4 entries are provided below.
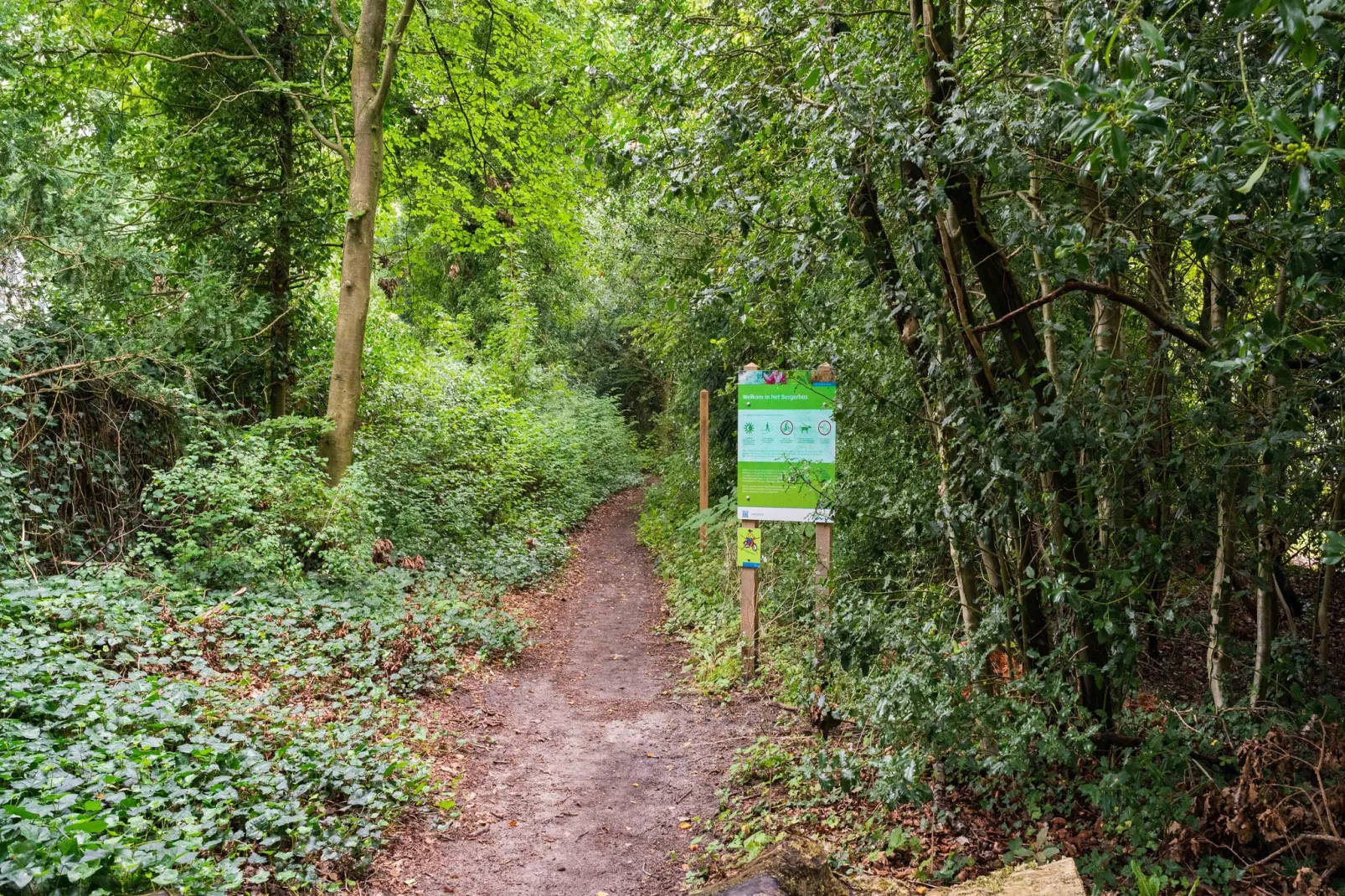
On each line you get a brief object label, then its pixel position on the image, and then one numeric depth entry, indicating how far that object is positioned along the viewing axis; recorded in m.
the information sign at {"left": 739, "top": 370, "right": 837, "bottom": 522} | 7.05
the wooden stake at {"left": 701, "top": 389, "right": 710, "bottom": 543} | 11.89
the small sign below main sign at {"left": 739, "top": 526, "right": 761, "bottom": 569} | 7.52
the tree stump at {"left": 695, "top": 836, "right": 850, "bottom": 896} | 3.06
